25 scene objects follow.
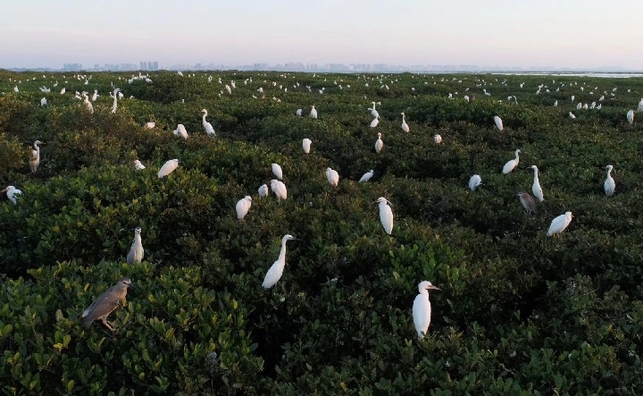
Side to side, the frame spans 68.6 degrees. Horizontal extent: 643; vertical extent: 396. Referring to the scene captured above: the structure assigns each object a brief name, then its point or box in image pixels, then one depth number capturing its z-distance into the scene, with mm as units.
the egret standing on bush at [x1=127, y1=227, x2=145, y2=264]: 5457
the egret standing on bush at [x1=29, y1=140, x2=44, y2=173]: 9211
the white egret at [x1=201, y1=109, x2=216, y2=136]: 12228
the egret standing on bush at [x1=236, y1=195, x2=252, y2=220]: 6422
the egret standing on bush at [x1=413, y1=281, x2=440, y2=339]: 4207
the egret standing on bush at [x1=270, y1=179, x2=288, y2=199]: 7441
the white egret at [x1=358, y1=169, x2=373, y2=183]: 9703
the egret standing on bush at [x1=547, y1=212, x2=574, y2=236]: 6234
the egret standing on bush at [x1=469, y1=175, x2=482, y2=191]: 8758
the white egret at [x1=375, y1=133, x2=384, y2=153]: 11070
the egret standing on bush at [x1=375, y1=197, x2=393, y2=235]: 6008
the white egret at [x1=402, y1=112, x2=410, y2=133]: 12770
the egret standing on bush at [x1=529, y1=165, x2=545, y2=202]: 7820
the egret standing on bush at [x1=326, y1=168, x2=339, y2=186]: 8273
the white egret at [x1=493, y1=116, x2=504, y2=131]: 12955
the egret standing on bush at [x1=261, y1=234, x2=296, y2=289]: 4855
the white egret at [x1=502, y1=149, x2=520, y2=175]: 9500
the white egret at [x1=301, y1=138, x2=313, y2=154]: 10398
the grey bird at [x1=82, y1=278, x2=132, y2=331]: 3801
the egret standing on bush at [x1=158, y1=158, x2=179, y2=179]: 7308
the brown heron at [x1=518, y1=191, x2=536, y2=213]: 7266
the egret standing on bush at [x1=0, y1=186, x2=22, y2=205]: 6972
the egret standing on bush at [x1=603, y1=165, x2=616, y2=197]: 8291
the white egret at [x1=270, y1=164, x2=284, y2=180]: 8461
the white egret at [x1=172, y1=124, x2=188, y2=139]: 10788
